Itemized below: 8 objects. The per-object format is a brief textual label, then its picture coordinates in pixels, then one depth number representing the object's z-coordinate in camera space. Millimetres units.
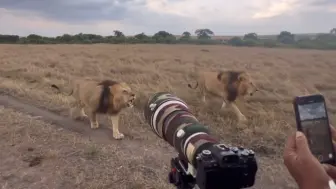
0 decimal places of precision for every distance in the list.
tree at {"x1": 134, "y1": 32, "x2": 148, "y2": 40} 47228
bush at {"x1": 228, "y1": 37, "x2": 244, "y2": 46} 45738
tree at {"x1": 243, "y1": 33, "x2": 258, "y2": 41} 52016
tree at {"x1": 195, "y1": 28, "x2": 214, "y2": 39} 54600
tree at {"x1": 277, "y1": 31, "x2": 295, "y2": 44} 47331
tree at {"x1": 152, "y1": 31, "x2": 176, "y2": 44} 46394
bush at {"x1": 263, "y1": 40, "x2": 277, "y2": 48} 41625
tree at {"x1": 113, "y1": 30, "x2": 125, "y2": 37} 50156
